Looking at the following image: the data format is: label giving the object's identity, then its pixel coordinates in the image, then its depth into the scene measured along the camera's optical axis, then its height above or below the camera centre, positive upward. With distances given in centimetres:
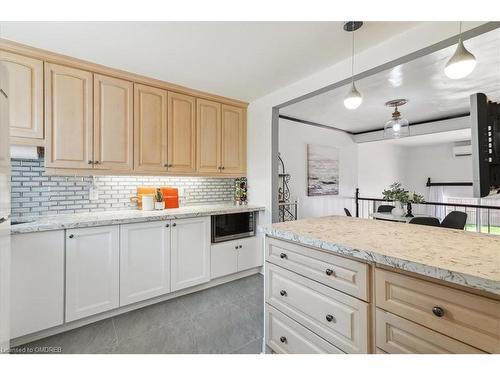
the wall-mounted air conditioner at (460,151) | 603 +95
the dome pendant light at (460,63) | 128 +67
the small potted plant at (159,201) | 276 -15
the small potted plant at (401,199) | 349 -16
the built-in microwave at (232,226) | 282 -47
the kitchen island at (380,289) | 83 -44
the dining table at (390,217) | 338 -43
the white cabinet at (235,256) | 280 -84
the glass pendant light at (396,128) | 324 +83
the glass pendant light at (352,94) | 171 +72
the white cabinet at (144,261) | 220 -69
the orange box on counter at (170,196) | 291 -9
